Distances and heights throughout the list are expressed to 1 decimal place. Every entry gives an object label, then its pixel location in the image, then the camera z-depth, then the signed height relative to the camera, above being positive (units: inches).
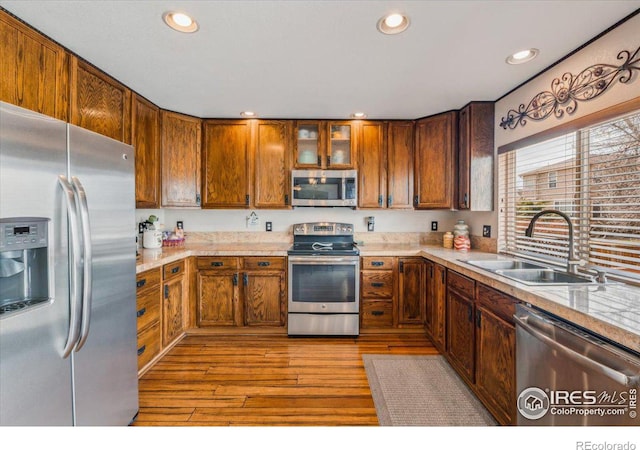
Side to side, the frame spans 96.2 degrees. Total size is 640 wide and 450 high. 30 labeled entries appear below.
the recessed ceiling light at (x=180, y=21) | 60.6 +44.0
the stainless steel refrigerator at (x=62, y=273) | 42.1 -8.7
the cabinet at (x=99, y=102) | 74.8 +35.1
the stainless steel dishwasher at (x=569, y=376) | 39.4 -24.1
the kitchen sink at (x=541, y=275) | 71.4 -13.7
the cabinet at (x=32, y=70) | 58.4 +34.1
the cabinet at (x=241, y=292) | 117.9 -28.2
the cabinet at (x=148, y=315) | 87.2 -29.2
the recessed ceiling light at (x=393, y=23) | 60.9 +43.8
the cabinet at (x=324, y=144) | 128.0 +35.9
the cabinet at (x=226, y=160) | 126.8 +28.1
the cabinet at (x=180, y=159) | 116.1 +26.9
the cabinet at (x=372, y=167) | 128.7 +25.4
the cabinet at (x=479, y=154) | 107.3 +26.2
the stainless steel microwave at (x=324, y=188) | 126.4 +15.8
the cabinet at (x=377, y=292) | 118.9 -28.3
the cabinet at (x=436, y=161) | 117.8 +26.7
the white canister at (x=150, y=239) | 116.0 -6.3
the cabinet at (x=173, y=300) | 101.5 -28.7
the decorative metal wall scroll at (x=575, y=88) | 61.2 +34.0
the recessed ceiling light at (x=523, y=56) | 73.5 +44.3
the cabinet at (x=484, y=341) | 63.7 -31.0
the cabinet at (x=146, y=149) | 99.9 +27.4
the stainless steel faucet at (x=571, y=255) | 69.0 -7.6
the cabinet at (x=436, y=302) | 101.4 -29.6
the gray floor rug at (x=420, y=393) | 71.2 -47.9
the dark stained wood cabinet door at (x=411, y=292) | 118.6 -28.4
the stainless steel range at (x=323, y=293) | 116.4 -28.3
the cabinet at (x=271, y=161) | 127.3 +27.8
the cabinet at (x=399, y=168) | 128.7 +25.0
